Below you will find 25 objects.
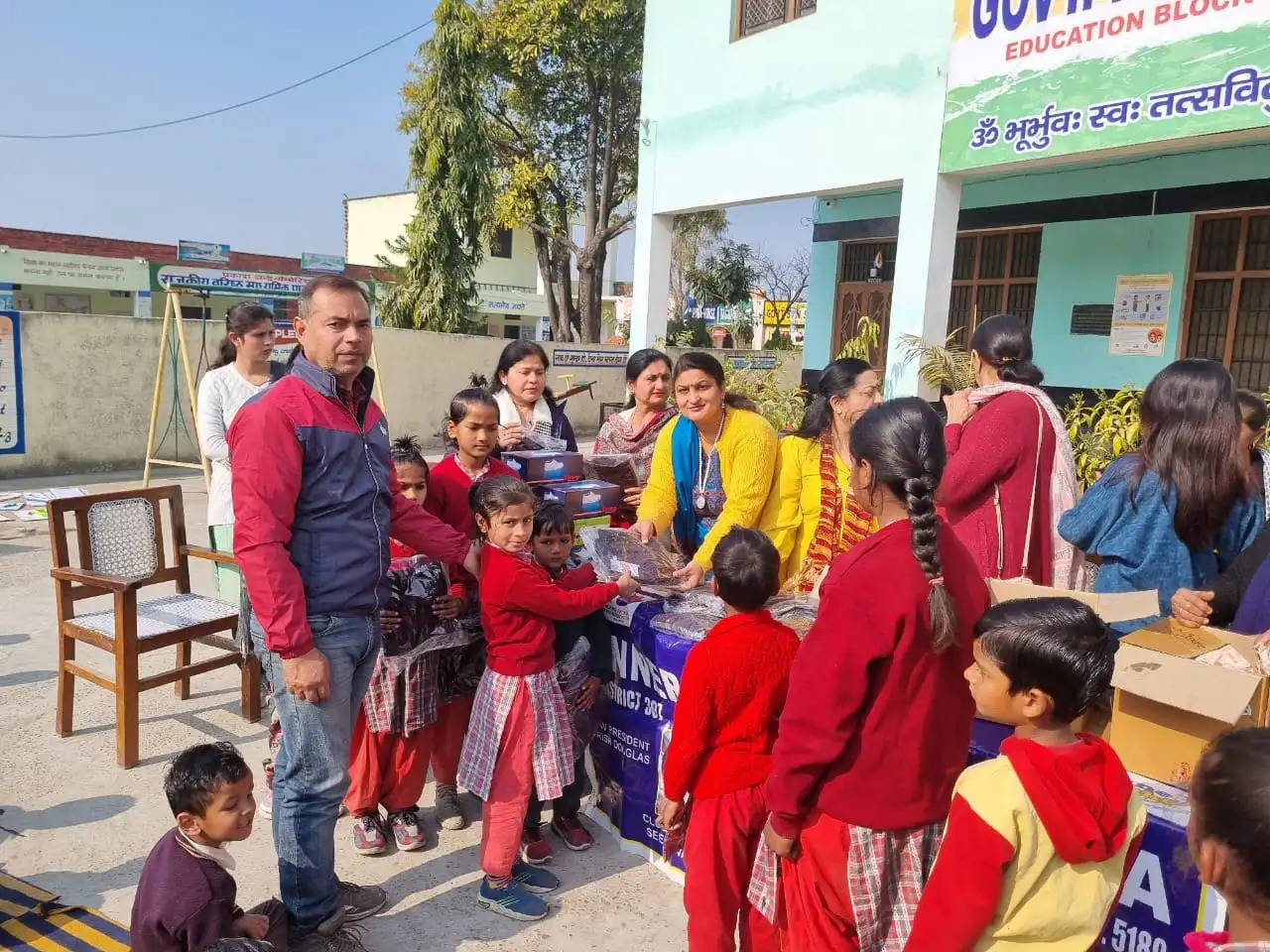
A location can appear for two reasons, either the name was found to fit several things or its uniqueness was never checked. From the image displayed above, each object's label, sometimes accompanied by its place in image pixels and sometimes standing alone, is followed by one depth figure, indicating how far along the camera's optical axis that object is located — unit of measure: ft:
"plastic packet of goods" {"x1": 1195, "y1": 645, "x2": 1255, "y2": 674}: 6.98
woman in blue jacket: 7.72
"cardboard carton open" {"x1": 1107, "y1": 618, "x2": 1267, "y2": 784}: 6.42
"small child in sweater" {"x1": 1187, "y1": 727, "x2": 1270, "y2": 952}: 3.71
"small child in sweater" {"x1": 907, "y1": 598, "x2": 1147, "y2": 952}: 4.83
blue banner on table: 9.53
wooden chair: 11.63
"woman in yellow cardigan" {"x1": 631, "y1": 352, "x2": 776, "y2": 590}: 10.59
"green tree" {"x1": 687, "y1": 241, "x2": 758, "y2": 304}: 72.95
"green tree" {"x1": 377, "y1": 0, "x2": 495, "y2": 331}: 56.65
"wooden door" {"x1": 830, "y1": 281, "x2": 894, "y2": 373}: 36.17
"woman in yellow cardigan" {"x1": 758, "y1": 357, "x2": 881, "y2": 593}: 10.27
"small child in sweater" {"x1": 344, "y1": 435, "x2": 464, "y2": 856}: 10.00
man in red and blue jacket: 7.22
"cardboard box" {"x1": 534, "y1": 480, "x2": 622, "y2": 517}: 11.85
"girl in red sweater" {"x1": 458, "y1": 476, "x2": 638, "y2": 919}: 9.02
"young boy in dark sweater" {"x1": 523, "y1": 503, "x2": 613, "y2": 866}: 9.68
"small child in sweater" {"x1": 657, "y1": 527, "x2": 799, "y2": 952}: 7.25
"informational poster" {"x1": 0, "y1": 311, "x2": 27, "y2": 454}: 31.50
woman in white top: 13.34
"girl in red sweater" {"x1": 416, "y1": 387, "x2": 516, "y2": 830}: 10.48
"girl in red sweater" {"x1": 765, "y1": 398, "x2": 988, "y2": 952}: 5.50
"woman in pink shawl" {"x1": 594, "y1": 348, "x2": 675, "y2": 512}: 13.64
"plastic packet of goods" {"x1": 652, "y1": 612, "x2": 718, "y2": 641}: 9.27
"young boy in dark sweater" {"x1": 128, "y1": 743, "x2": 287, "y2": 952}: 6.69
